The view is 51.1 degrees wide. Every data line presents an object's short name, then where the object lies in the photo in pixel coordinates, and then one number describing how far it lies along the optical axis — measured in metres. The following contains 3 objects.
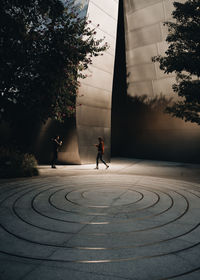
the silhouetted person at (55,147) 12.90
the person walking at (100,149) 12.77
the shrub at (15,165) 9.69
